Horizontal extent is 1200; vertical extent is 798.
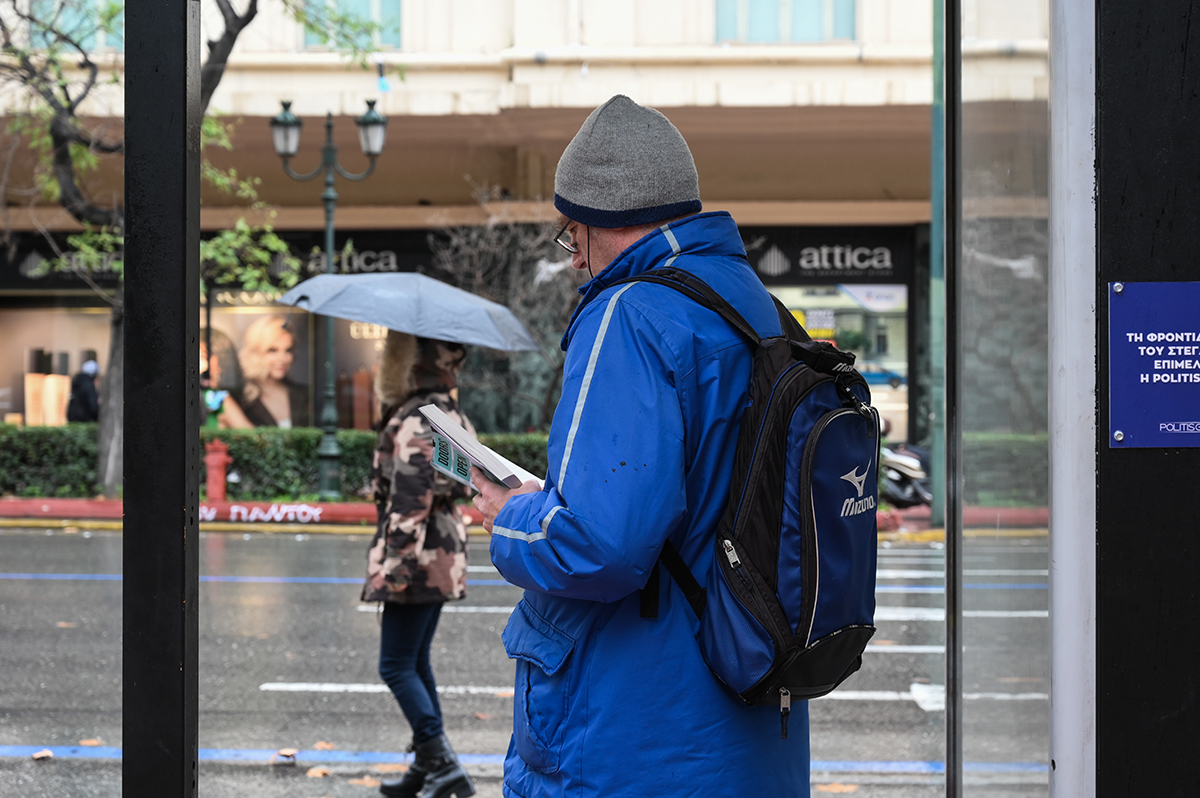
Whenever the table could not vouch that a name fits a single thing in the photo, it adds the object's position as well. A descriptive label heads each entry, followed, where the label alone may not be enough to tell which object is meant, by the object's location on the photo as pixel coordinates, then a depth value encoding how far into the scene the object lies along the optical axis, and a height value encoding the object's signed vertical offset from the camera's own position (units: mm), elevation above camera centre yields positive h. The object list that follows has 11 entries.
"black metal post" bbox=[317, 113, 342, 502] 15648 -386
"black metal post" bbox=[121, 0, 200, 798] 2146 +50
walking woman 4578 -638
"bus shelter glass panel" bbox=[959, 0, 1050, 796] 2191 -6
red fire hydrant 15375 -999
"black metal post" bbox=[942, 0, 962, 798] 2666 -33
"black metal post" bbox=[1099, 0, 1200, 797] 1950 -123
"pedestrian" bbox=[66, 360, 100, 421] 20094 -49
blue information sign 1969 +40
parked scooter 15641 -1257
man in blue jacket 1852 -229
